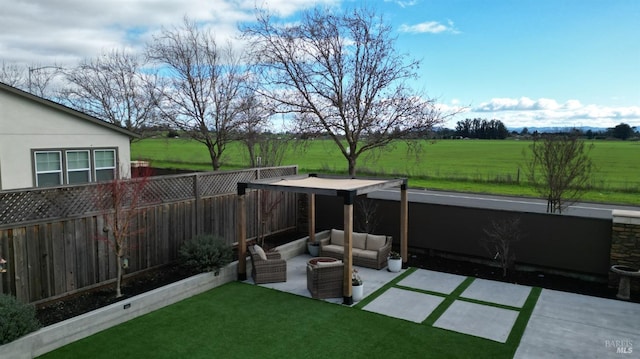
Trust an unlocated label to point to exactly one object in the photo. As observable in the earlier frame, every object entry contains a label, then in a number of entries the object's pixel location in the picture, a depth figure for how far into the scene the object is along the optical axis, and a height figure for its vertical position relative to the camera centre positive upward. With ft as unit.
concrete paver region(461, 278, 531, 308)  29.35 -10.53
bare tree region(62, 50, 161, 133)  77.41 +10.87
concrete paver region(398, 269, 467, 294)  31.83 -10.48
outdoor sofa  36.58 -9.04
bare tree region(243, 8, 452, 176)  46.09 +8.22
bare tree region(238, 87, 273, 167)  51.67 +3.32
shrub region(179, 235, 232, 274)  31.71 -8.04
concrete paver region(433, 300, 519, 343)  24.21 -10.49
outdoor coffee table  29.27 -9.14
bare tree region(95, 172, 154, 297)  27.89 -4.26
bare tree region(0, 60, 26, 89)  91.30 +15.92
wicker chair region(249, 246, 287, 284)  32.55 -9.34
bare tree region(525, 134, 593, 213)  40.24 -1.57
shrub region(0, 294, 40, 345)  19.71 -8.09
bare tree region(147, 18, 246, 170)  63.26 +9.83
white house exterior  44.12 +0.47
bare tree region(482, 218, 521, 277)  35.30 -7.88
